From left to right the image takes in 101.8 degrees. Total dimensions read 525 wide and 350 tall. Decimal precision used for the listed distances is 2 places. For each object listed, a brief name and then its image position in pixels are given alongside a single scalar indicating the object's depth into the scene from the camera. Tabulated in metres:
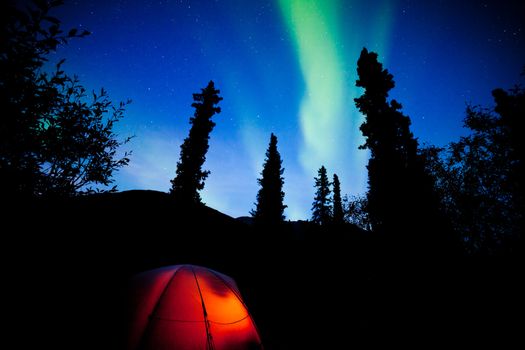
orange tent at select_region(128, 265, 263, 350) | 4.93
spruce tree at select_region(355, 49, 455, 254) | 14.52
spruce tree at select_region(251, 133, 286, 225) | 27.56
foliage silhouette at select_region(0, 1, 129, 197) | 3.85
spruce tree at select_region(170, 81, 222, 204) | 20.38
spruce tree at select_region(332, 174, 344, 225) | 45.09
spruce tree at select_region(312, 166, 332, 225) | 41.62
